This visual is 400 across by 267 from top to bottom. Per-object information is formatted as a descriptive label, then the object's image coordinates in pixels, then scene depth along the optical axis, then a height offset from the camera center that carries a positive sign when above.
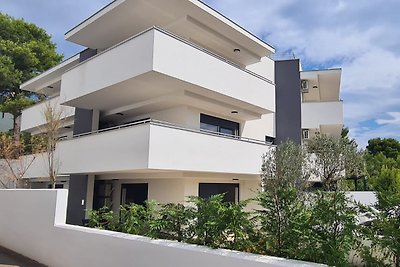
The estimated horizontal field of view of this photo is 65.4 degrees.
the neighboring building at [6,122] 24.66 +4.36
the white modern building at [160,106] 9.89 +3.20
